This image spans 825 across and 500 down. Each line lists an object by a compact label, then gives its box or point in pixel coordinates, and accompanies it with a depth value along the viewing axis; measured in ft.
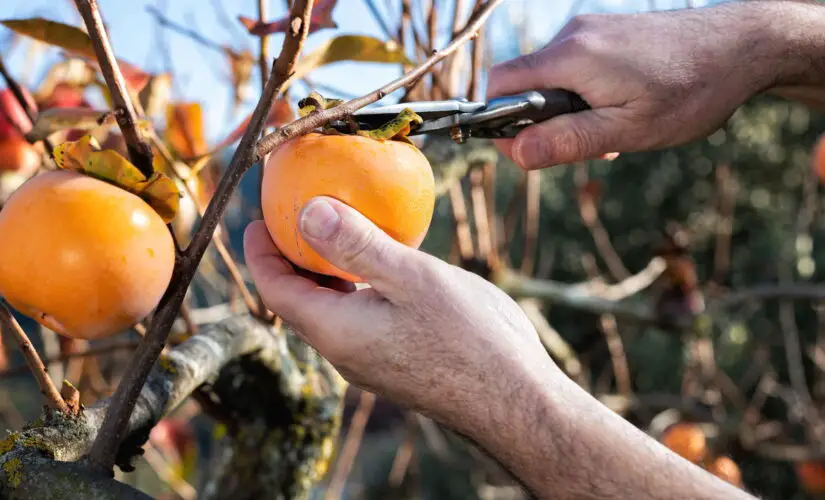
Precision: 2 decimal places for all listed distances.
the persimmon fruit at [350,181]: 2.07
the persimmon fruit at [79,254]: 1.83
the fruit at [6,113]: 3.92
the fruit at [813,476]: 9.03
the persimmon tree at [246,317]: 1.82
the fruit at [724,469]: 5.01
